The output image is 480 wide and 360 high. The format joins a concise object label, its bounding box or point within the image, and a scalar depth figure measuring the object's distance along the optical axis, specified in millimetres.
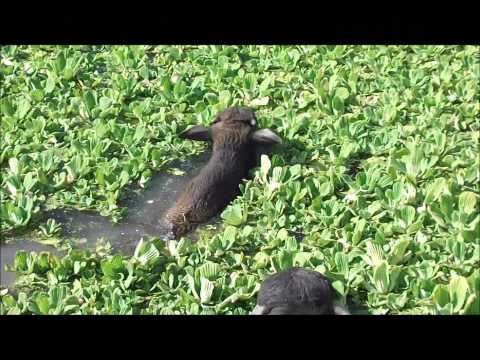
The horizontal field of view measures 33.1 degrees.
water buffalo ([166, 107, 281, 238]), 5312
